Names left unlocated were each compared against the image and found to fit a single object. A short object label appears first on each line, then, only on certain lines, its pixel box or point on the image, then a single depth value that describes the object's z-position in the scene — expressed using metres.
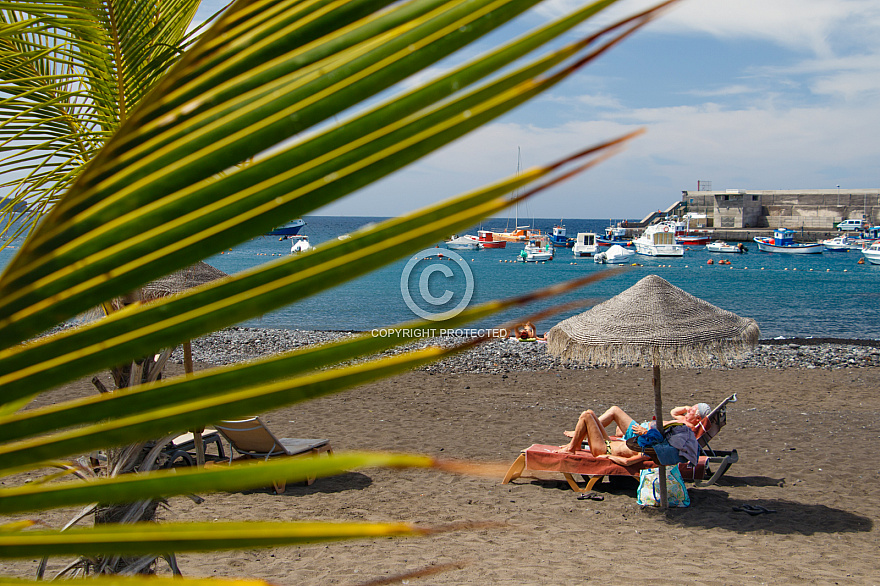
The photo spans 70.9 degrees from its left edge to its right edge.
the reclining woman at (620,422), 7.90
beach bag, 7.43
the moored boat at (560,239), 94.61
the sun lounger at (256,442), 7.63
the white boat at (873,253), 65.44
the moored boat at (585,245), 79.38
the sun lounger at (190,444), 7.81
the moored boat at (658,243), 79.25
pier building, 85.38
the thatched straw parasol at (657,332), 7.82
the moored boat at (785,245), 78.31
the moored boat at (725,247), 81.75
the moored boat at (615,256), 68.90
